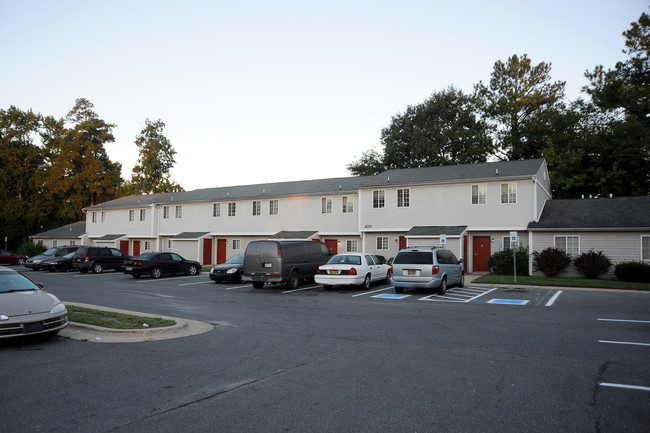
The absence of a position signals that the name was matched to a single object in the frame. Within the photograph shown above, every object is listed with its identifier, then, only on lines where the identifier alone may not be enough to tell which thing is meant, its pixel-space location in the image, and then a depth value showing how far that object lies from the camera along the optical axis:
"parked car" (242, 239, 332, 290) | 18.48
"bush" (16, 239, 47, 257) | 48.52
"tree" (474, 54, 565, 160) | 46.88
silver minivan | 16.52
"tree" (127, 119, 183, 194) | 66.12
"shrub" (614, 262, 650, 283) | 21.36
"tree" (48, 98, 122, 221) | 62.44
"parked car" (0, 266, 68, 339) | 7.86
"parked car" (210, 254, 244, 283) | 21.55
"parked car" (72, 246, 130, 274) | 28.62
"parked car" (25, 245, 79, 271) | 30.97
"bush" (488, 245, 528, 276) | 24.89
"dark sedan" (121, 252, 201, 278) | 24.86
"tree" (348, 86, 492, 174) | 49.97
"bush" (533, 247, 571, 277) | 23.75
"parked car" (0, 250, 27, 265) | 39.06
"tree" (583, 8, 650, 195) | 35.56
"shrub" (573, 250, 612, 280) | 22.94
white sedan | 18.20
